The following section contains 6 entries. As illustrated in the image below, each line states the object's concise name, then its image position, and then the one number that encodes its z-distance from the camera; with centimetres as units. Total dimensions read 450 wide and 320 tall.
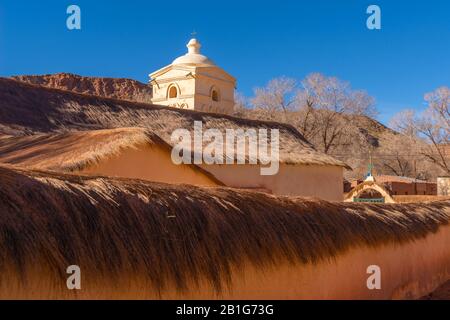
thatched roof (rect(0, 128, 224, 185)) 952
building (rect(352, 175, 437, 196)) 3153
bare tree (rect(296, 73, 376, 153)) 4166
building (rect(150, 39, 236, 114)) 3042
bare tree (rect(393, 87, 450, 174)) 3988
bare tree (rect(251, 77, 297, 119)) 4356
